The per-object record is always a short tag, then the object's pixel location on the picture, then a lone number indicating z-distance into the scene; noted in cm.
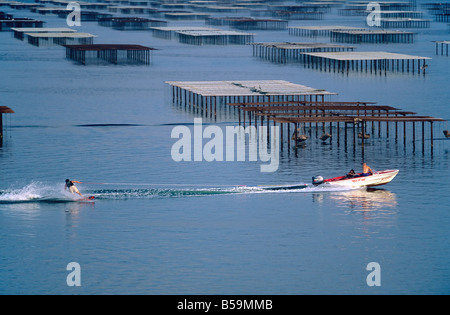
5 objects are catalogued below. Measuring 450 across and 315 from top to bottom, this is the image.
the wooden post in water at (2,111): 11227
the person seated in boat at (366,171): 8773
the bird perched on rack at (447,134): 11675
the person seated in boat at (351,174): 8788
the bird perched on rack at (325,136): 11431
